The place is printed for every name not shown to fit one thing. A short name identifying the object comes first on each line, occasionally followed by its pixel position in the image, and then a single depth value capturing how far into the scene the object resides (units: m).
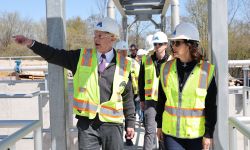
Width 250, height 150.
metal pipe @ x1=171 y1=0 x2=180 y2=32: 8.27
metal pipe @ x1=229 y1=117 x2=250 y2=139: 2.30
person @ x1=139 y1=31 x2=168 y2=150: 4.83
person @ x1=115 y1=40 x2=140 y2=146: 6.22
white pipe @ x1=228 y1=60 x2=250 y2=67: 5.89
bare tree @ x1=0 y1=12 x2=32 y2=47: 42.97
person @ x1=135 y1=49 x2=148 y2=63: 7.42
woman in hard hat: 2.88
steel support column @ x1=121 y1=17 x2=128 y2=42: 10.23
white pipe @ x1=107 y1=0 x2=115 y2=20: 8.35
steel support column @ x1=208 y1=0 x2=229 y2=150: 3.03
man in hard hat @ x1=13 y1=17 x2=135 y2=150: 3.12
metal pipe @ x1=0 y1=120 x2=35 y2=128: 2.67
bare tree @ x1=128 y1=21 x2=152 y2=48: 20.25
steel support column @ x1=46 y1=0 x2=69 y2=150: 3.21
